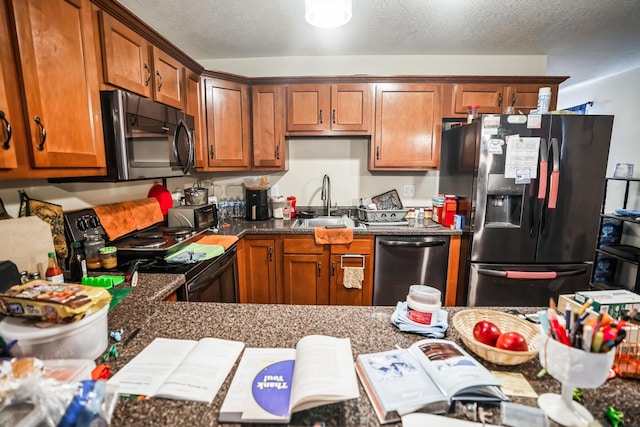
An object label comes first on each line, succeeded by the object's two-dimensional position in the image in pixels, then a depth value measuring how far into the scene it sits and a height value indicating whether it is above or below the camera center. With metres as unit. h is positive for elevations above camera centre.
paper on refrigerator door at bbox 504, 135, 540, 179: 2.05 +0.14
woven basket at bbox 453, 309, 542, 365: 0.75 -0.47
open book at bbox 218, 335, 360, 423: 0.60 -0.49
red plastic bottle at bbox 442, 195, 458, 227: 2.44 -0.29
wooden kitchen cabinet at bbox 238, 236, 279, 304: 2.44 -0.81
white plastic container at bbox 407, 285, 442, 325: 0.94 -0.43
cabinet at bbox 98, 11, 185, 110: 1.41 +0.64
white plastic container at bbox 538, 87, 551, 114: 2.09 +0.56
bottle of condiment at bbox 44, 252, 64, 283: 1.16 -0.40
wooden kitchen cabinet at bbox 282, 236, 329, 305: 2.42 -0.82
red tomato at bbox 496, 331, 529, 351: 0.77 -0.45
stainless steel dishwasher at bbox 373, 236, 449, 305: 2.38 -0.74
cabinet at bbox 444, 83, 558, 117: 2.55 +0.71
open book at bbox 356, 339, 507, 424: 0.63 -0.49
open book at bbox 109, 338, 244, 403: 0.67 -0.50
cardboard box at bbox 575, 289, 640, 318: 0.92 -0.41
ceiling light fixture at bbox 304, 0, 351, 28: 1.23 +0.72
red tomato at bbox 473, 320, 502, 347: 0.81 -0.45
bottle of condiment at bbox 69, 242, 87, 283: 1.29 -0.43
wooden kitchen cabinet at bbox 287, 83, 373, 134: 2.60 +0.61
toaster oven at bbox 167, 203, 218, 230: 2.18 -0.32
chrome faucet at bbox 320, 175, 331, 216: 2.90 -0.19
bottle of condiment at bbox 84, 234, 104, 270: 1.48 -0.40
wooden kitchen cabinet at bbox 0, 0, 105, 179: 0.99 +0.32
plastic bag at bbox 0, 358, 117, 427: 0.52 -0.42
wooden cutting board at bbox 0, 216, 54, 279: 1.16 -0.29
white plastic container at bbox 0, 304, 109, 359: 0.71 -0.42
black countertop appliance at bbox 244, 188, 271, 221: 2.72 -0.27
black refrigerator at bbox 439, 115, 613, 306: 2.05 -0.20
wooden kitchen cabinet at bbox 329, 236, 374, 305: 2.40 -0.78
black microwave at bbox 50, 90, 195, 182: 1.39 +0.20
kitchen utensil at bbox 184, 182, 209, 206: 2.48 -0.19
